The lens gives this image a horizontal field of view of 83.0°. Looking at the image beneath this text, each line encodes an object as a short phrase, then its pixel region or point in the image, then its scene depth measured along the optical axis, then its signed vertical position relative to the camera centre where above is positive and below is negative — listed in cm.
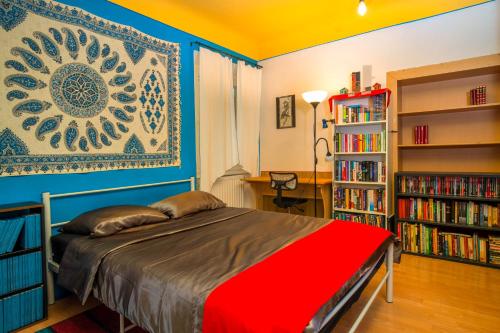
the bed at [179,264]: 124 -53
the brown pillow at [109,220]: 196 -41
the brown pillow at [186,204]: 250 -37
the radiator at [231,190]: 372 -37
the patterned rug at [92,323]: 184 -108
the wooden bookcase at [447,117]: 289 +48
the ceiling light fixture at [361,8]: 255 +140
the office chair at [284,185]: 348 -29
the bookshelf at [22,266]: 178 -66
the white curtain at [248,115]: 396 +70
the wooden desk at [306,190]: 358 -38
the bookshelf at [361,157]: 324 +5
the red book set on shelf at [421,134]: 313 +30
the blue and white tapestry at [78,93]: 201 +61
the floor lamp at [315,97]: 345 +80
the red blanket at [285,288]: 103 -54
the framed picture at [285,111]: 416 +76
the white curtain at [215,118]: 340 +58
